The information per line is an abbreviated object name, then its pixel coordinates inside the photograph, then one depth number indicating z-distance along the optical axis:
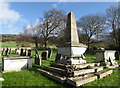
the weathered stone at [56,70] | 4.81
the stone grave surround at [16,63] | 6.02
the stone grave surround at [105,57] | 8.18
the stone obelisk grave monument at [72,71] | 4.08
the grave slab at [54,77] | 4.20
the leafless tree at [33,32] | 33.47
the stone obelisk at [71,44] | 5.77
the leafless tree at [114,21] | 23.22
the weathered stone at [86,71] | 4.61
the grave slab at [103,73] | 4.59
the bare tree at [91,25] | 29.31
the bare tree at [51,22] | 30.83
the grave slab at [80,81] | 3.71
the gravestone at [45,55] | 12.23
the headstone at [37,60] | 8.25
